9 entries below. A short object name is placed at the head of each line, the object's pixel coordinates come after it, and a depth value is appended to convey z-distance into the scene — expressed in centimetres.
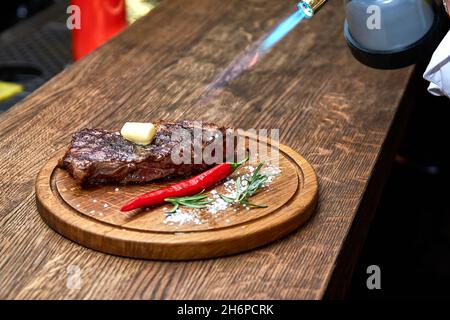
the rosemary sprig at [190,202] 97
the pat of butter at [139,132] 102
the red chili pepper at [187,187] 96
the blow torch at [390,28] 107
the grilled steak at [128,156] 100
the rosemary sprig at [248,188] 98
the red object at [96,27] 145
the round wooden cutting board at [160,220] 93
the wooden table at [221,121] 91
